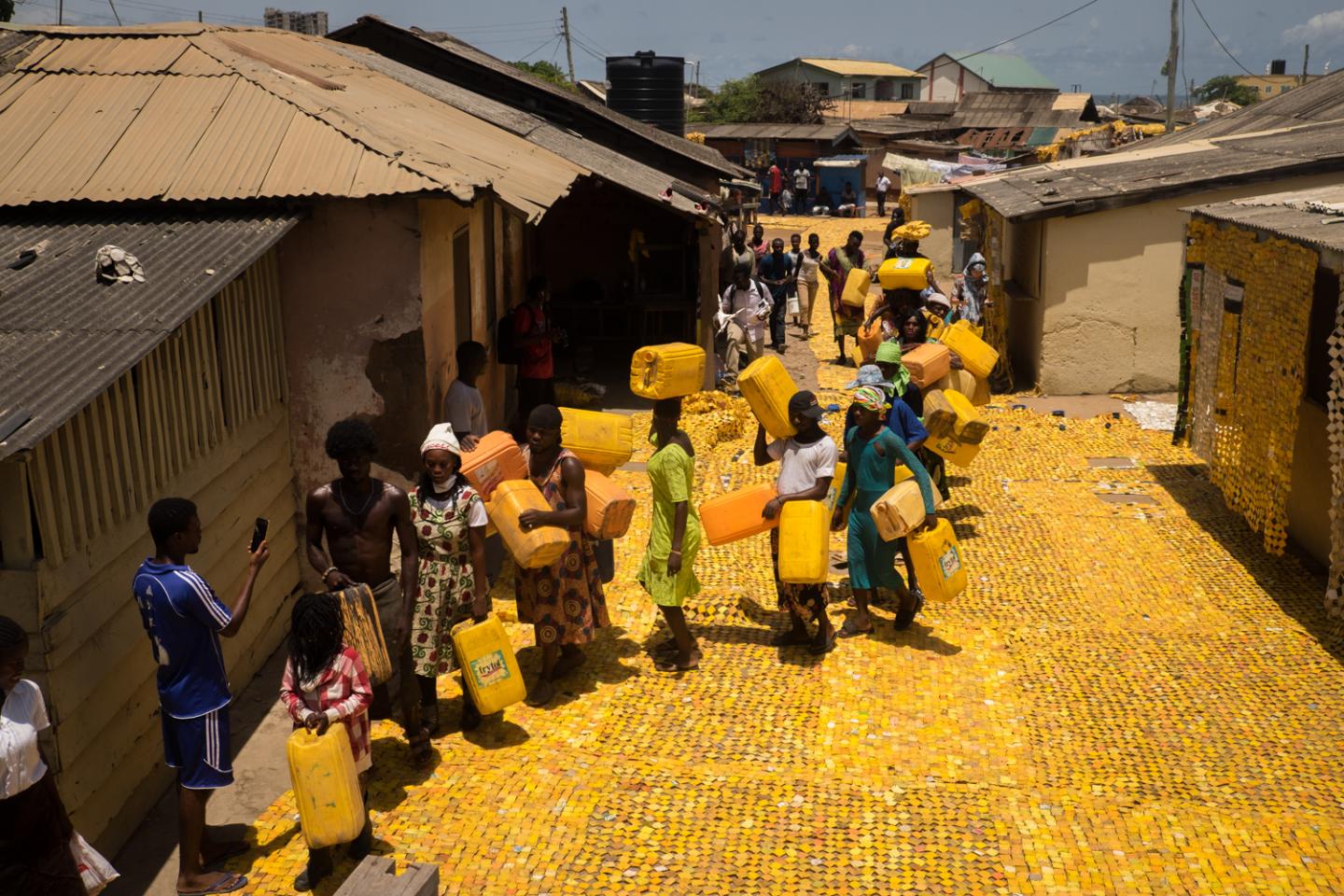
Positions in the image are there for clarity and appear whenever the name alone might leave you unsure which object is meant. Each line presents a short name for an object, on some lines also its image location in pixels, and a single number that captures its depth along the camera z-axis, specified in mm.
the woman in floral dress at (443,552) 6305
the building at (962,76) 84688
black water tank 21234
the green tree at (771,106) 56875
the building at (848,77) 76562
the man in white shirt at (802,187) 41531
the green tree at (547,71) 64144
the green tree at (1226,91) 84900
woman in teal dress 8008
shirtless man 5969
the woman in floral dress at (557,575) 6961
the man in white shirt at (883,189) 39438
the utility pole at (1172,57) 31266
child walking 5270
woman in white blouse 4332
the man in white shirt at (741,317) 15516
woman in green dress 7254
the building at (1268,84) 93600
